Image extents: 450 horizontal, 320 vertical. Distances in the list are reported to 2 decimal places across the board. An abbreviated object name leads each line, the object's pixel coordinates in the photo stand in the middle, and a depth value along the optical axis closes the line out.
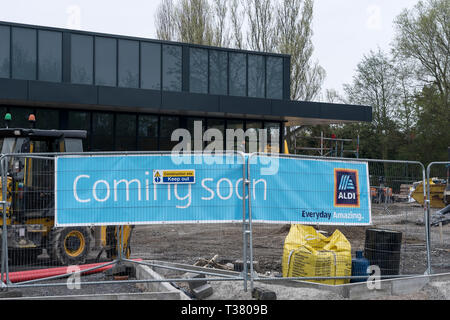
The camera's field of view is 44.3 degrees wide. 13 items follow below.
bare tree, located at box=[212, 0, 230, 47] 42.06
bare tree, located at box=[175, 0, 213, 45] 41.53
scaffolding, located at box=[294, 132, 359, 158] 39.97
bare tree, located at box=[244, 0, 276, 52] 42.50
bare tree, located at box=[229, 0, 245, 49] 42.66
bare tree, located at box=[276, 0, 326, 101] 42.09
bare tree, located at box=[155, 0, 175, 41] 43.84
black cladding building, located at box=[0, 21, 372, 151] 22.94
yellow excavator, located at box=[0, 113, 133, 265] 9.71
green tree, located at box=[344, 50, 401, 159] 44.97
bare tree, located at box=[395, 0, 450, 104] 41.66
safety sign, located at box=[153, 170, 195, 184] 7.42
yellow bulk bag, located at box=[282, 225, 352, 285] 7.67
